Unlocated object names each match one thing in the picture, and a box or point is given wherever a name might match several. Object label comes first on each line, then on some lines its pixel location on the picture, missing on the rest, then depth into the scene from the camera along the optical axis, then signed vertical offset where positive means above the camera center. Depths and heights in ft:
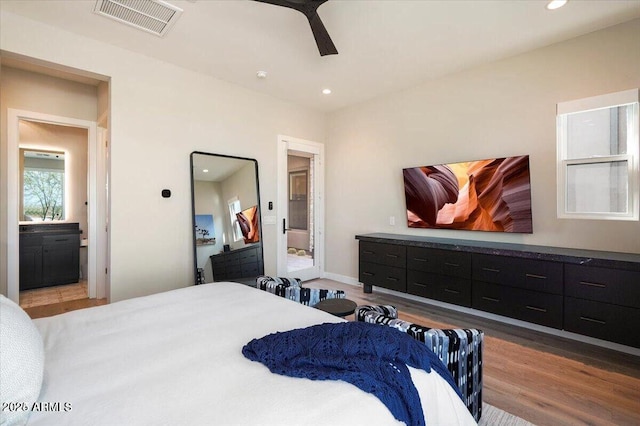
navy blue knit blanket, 3.30 -1.86
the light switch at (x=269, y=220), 14.14 -0.35
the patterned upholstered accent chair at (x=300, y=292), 8.50 -2.35
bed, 2.91 -1.97
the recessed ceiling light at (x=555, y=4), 7.66 +5.48
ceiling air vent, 7.79 +5.57
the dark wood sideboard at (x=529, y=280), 7.76 -2.22
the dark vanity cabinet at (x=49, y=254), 14.38 -2.05
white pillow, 2.72 -1.55
